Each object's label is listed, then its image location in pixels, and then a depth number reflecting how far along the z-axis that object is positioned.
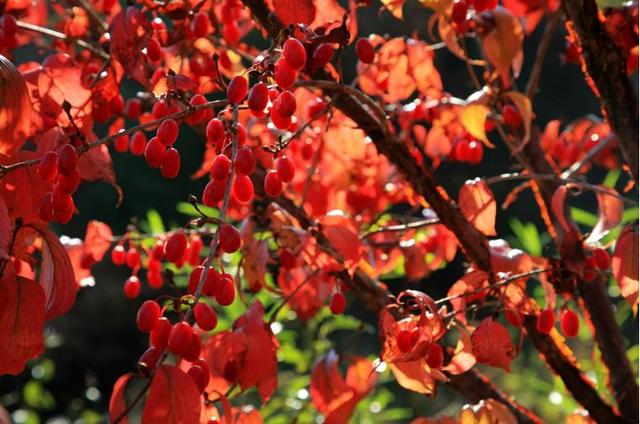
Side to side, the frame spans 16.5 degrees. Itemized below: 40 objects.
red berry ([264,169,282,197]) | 0.78
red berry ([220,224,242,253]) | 0.74
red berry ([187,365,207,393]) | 0.77
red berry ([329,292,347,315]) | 0.93
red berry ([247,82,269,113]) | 0.74
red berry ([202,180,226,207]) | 0.75
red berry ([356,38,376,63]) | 0.88
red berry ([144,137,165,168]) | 0.76
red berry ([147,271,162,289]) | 1.05
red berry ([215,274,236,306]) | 0.75
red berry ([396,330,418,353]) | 0.82
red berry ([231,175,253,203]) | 0.76
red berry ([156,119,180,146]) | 0.75
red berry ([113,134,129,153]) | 1.03
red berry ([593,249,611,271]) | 0.92
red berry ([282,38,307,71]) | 0.75
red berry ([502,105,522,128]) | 1.04
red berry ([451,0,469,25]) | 0.88
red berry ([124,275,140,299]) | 1.04
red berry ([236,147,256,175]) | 0.75
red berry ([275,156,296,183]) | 0.78
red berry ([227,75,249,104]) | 0.75
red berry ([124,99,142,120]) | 1.02
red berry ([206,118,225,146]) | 0.75
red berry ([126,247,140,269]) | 1.06
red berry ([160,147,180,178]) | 0.76
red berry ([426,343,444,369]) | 0.84
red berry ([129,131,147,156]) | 0.96
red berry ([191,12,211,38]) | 0.92
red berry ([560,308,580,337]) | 0.90
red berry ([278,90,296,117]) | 0.75
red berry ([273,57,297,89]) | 0.75
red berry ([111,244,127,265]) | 1.06
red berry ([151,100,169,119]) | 0.92
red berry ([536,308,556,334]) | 0.89
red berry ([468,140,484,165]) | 1.06
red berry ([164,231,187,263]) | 0.76
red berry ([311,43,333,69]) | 0.81
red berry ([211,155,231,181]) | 0.74
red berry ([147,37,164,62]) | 0.87
